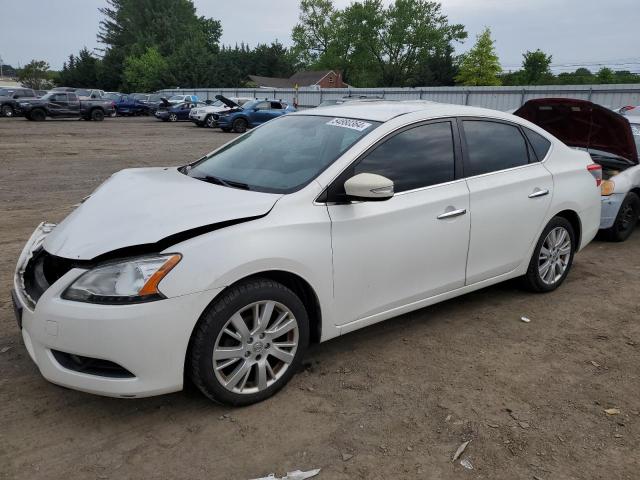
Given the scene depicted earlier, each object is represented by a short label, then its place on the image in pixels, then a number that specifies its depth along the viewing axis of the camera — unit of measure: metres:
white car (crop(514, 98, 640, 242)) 6.49
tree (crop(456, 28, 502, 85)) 59.19
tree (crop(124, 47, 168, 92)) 62.72
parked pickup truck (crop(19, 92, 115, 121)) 28.36
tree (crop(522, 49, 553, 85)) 64.50
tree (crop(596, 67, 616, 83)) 60.91
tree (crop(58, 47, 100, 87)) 73.94
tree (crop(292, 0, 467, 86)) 76.31
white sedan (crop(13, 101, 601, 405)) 2.66
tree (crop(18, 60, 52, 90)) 77.19
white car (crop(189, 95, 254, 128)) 28.81
